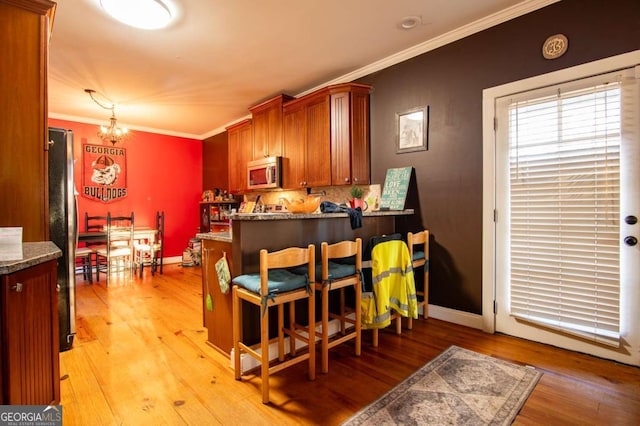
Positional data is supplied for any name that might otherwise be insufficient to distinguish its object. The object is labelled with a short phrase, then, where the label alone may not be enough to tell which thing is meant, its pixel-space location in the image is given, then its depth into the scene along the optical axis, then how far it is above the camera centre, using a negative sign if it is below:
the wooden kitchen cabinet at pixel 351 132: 3.66 +0.88
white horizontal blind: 2.22 -0.05
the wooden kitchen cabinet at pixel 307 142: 3.91 +0.86
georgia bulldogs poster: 5.62 +0.69
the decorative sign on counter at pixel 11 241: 1.33 -0.13
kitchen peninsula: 2.16 -0.26
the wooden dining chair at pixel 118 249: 4.88 -0.63
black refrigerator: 2.53 -0.07
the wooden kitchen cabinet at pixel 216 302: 2.31 -0.71
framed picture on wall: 3.20 +0.80
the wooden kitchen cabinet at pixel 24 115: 1.73 +0.54
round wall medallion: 2.38 +1.22
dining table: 4.75 -0.41
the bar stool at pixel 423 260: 2.85 -0.51
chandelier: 4.60 +1.18
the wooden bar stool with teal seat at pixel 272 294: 1.80 -0.53
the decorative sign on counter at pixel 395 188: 3.28 +0.19
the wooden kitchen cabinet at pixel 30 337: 1.11 -0.50
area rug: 1.62 -1.10
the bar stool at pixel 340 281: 2.09 -0.51
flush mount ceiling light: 2.40 +1.58
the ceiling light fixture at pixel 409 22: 2.73 +1.64
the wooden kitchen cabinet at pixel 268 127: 4.58 +1.23
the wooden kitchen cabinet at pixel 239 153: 5.27 +0.96
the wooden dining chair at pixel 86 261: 4.61 -0.82
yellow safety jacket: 2.40 -0.64
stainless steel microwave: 4.58 +0.54
